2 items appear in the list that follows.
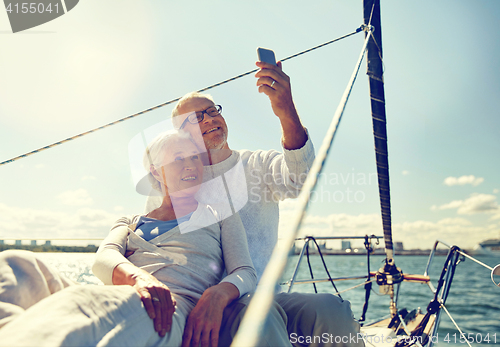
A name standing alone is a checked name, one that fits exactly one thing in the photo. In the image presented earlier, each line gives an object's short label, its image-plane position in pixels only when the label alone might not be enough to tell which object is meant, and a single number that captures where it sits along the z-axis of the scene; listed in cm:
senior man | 99
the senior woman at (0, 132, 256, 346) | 57
